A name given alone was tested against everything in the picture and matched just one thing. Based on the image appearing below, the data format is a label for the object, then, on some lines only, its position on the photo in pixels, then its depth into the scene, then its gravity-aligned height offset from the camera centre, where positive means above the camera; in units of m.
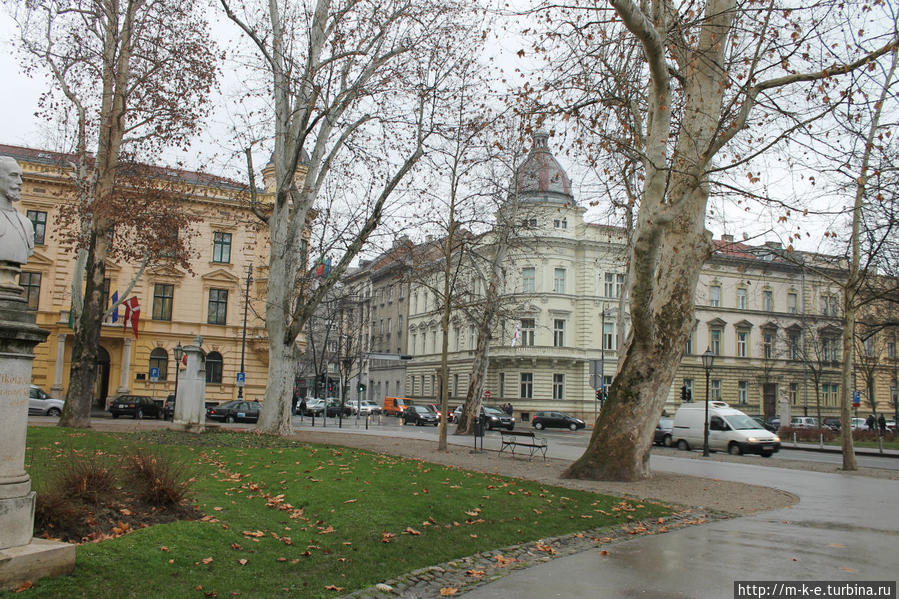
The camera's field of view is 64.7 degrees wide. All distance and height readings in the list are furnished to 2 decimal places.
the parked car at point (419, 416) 51.06 -2.67
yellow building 43.00 +4.29
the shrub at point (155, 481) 7.64 -1.22
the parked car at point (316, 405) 59.42 -2.59
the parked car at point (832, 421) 56.23 -2.24
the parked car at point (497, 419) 45.50 -2.42
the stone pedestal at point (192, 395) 22.72 -0.79
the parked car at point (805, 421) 53.72 -2.16
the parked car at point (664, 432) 32.85 -2.07
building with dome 57.50 +3.99
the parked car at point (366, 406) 65.96 -2.90
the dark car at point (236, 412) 39.31 -2.23
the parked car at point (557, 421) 50.28 -2.64
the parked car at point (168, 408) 38.56 -2.10
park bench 19.70 -1.67
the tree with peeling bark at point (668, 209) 13.17 +3.40
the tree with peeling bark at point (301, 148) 22.05 +7.37
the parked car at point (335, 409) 63.00 -2.97
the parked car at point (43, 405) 36.56 -2.04
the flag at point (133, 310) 34.52 +2.90
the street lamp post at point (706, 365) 26.00 +0.93
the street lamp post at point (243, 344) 44.48 +1.80
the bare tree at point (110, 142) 23.30 +7.71
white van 27.53 -1.70
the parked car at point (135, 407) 37.34 -2.03
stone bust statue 5.71 +1.15
